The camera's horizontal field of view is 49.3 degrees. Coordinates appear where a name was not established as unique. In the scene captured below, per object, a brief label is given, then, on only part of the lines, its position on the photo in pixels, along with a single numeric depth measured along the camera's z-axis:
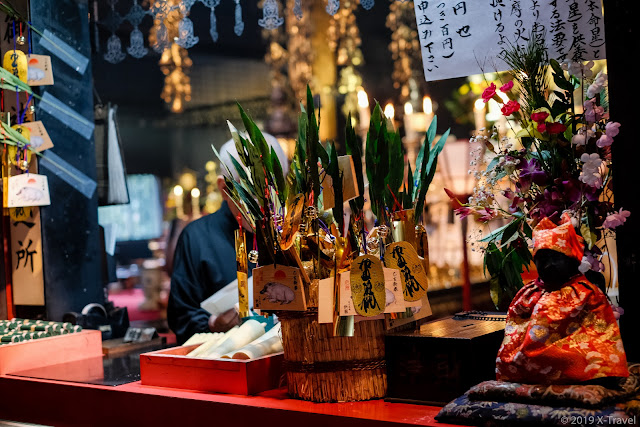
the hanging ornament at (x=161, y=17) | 3.39
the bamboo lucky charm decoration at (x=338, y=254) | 1.54
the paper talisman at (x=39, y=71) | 3.06
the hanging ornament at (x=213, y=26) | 3.52
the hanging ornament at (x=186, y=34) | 3.35
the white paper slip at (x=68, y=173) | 3.20
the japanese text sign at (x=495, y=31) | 1.65
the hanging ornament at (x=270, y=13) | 2.93
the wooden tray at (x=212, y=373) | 1.73
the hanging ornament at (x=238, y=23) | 3.48
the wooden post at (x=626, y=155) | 1.49
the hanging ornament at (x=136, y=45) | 3.63
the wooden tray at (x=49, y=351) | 2.34
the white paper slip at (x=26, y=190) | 3.04
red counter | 1.47
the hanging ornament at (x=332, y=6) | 2.58
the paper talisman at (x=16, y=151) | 3.08
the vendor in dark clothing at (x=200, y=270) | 3.02
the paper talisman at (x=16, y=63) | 3.09
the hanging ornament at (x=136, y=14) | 3.56
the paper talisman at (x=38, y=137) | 3.07
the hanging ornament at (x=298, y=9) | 2.70
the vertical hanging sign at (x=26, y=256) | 3.18
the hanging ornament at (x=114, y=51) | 3.61
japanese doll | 1.28
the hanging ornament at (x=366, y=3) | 2.71
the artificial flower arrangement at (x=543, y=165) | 1.49
